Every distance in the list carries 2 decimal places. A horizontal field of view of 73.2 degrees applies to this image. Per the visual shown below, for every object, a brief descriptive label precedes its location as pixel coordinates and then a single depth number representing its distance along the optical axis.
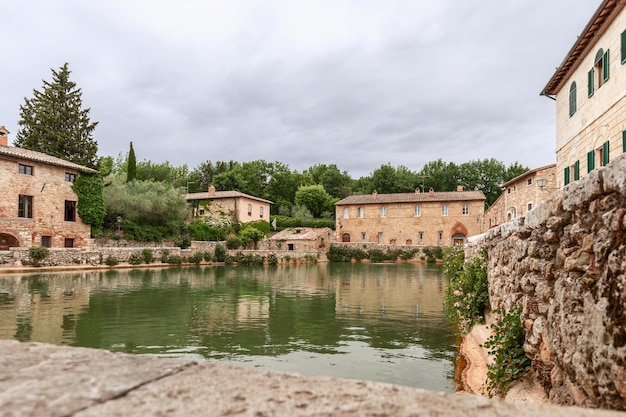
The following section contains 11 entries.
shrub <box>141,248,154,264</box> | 30.84
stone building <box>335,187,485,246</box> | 47.06
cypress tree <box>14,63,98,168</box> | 39.09
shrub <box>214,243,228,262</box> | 35.94
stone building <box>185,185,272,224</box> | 46.75
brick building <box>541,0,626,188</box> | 11.80
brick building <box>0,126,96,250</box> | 27.47
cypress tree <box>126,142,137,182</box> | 46.69
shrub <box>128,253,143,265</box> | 30.22
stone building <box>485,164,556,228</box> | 26.38
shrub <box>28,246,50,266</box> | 25.03
